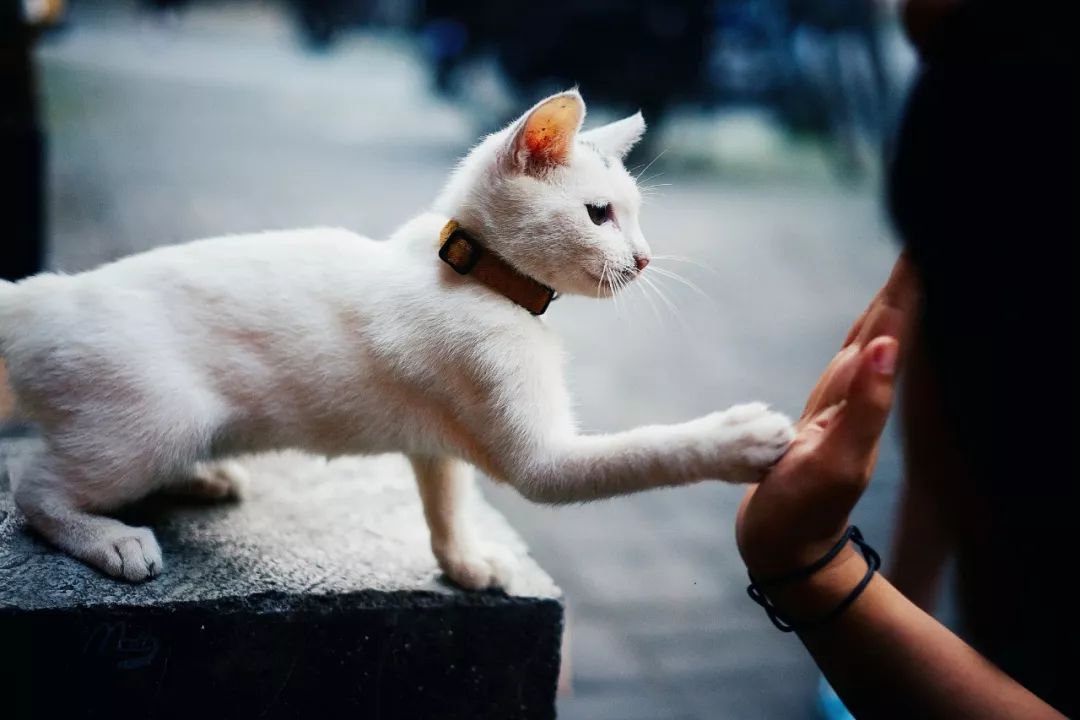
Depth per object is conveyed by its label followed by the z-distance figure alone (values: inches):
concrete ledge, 31.9
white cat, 30.7
